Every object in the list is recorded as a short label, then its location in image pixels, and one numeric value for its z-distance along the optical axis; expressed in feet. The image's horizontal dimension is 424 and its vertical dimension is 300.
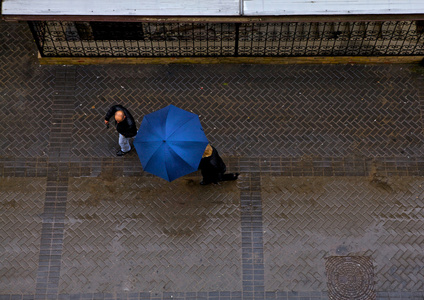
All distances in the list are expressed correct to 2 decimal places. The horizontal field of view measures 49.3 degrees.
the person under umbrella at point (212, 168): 29.91
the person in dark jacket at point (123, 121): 30.12
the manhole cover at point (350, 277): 31.37
